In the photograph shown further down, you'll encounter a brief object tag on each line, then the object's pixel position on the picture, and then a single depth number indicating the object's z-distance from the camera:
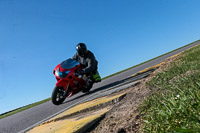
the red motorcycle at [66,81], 5.85
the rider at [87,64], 6.59
